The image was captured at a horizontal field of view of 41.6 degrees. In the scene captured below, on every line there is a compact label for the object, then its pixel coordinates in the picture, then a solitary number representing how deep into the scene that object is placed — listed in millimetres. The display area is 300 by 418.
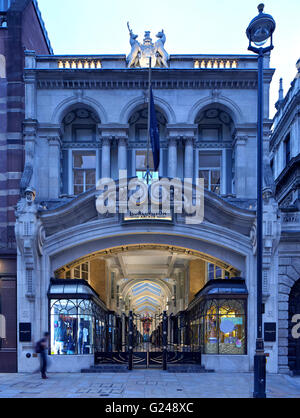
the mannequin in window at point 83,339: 17967
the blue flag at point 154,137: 17188
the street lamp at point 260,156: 11516
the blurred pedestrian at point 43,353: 15062
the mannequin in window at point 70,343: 17734
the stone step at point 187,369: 16969
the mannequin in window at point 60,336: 17750
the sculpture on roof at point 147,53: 20094
